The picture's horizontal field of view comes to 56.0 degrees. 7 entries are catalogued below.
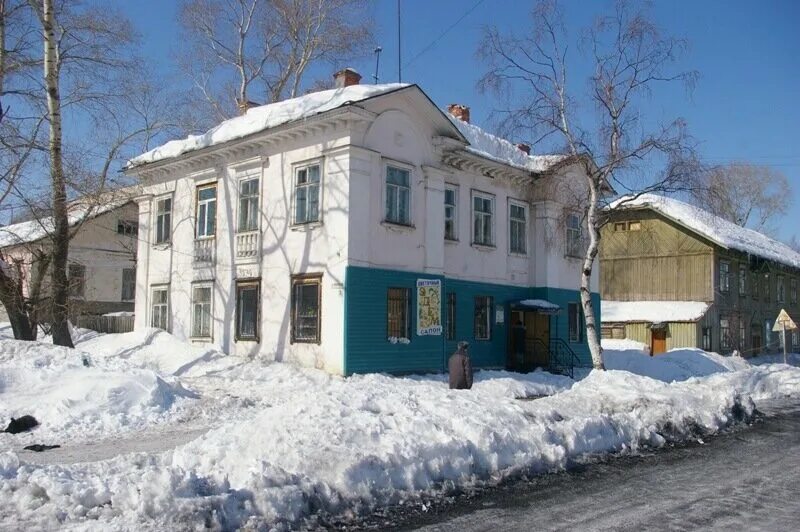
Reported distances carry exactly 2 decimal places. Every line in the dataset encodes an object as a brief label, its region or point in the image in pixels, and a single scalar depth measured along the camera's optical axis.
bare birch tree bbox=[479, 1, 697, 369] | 21.11
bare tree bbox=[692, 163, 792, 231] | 20.78
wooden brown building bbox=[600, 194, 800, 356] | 38.09
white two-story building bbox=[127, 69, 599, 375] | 19.42
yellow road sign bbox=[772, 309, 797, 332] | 29.02
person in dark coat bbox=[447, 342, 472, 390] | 14.33
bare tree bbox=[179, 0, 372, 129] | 35.16
